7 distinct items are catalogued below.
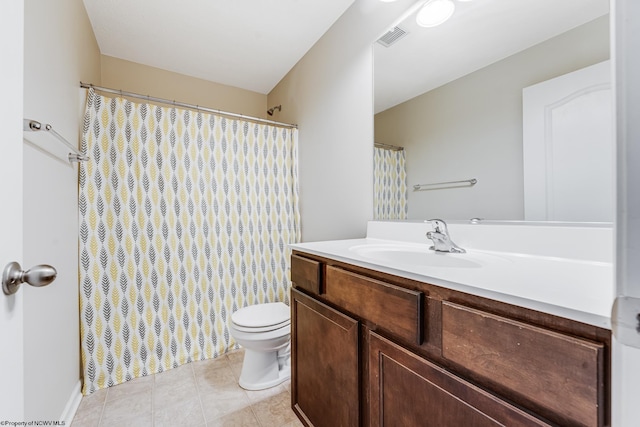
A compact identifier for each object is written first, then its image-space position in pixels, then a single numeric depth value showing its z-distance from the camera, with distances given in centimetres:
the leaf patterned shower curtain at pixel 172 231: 161
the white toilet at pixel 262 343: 153
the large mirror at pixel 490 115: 86
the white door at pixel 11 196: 48
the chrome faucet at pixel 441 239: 108
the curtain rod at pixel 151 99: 161
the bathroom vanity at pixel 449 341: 46
